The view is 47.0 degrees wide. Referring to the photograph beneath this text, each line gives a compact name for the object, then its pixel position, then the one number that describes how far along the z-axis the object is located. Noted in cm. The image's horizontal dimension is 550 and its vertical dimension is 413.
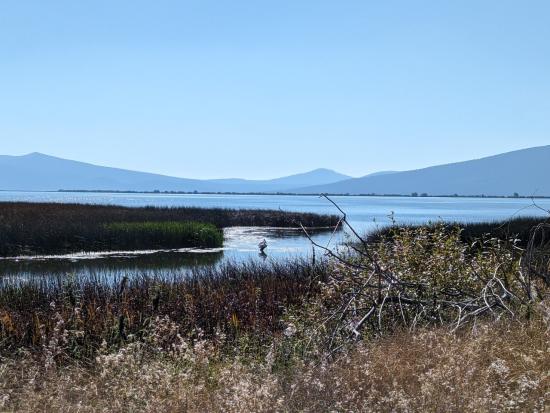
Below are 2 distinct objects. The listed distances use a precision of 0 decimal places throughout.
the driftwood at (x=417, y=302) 826
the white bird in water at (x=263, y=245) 3252
